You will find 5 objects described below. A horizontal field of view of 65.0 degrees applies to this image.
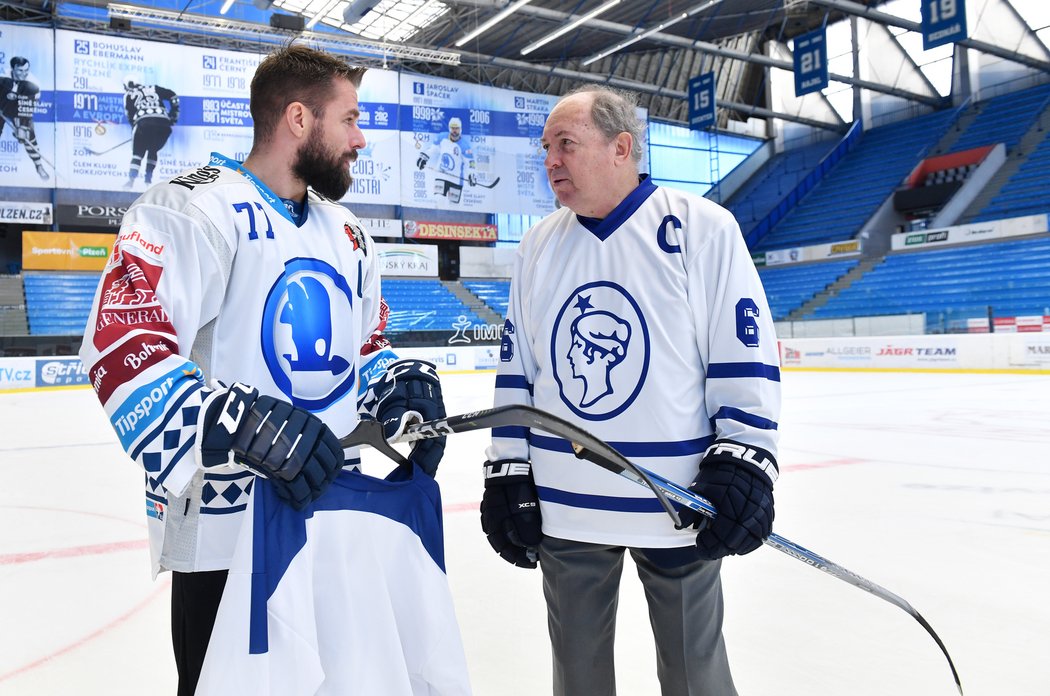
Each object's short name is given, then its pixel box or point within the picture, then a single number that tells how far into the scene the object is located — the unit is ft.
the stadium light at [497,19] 50.65
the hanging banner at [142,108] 51.37
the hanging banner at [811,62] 44.42
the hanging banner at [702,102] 52.65
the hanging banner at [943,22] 36.86
